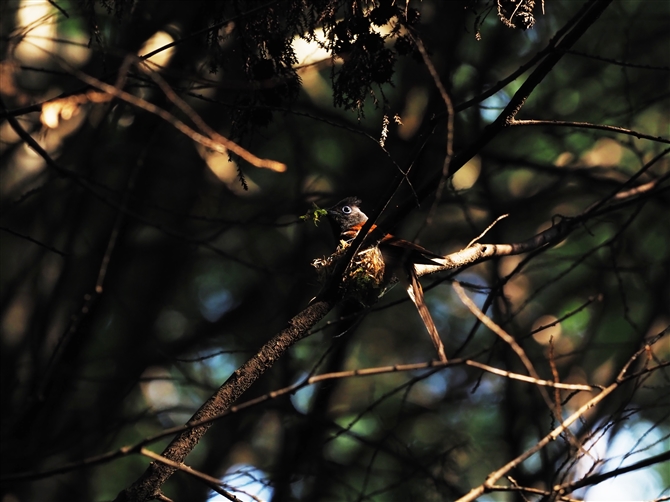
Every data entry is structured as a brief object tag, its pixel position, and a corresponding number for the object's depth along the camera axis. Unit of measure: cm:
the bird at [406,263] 840
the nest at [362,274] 787
